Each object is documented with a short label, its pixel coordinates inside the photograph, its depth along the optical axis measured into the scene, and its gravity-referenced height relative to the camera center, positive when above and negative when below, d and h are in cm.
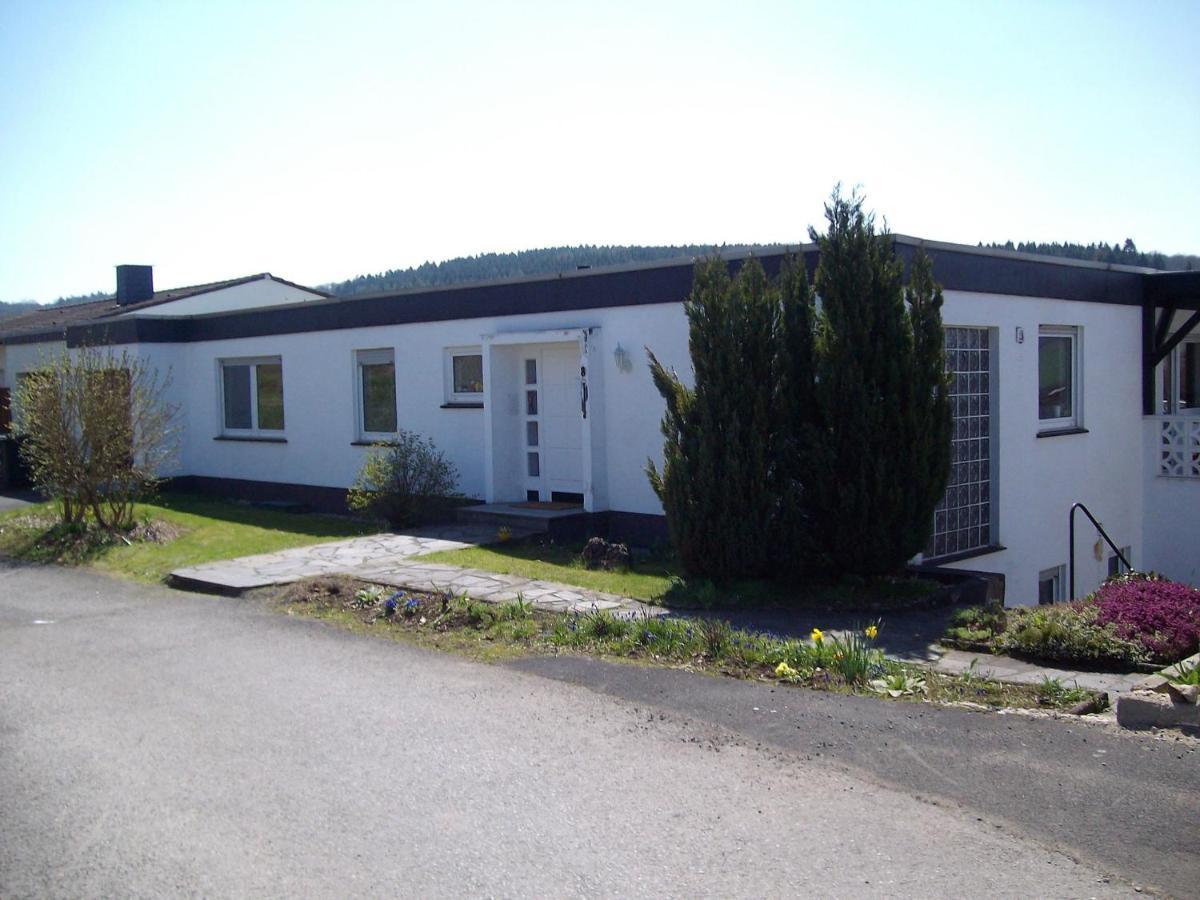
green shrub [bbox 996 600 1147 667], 770 -173
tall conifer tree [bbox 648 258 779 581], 1005 -34
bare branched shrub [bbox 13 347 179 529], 1477 -31
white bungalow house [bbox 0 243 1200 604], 1312 +5
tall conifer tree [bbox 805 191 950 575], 980 -7
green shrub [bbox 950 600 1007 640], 860 -175
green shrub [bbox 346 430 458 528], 1529 -109
